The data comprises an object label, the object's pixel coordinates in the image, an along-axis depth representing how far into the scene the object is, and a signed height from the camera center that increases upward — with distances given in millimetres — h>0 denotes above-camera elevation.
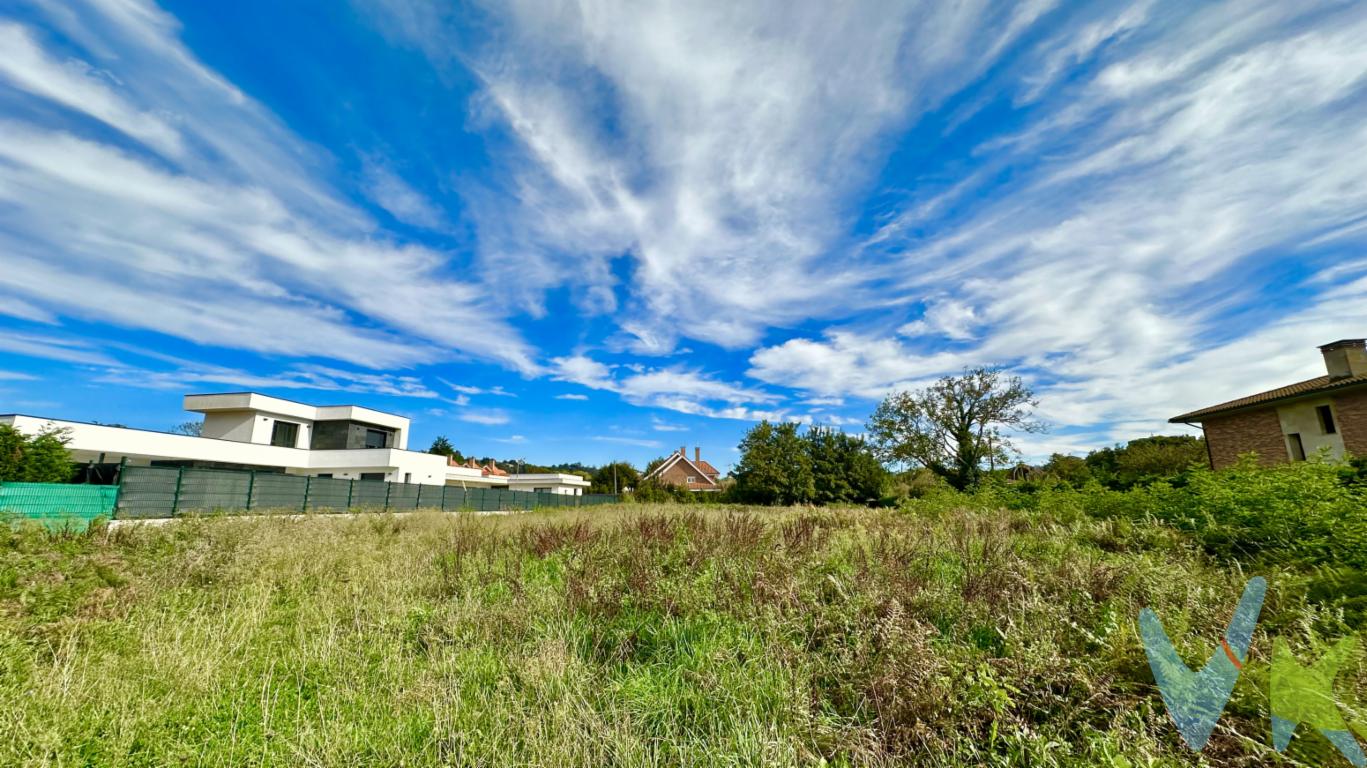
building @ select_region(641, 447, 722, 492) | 56150 +1168
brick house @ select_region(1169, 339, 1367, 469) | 16953 +2066
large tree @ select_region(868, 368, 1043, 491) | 31922 +3431
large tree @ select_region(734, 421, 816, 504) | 29953 +893
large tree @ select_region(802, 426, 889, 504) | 30000 +685
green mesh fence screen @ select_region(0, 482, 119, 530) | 12438 -132
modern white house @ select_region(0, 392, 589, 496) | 25812 +2634
